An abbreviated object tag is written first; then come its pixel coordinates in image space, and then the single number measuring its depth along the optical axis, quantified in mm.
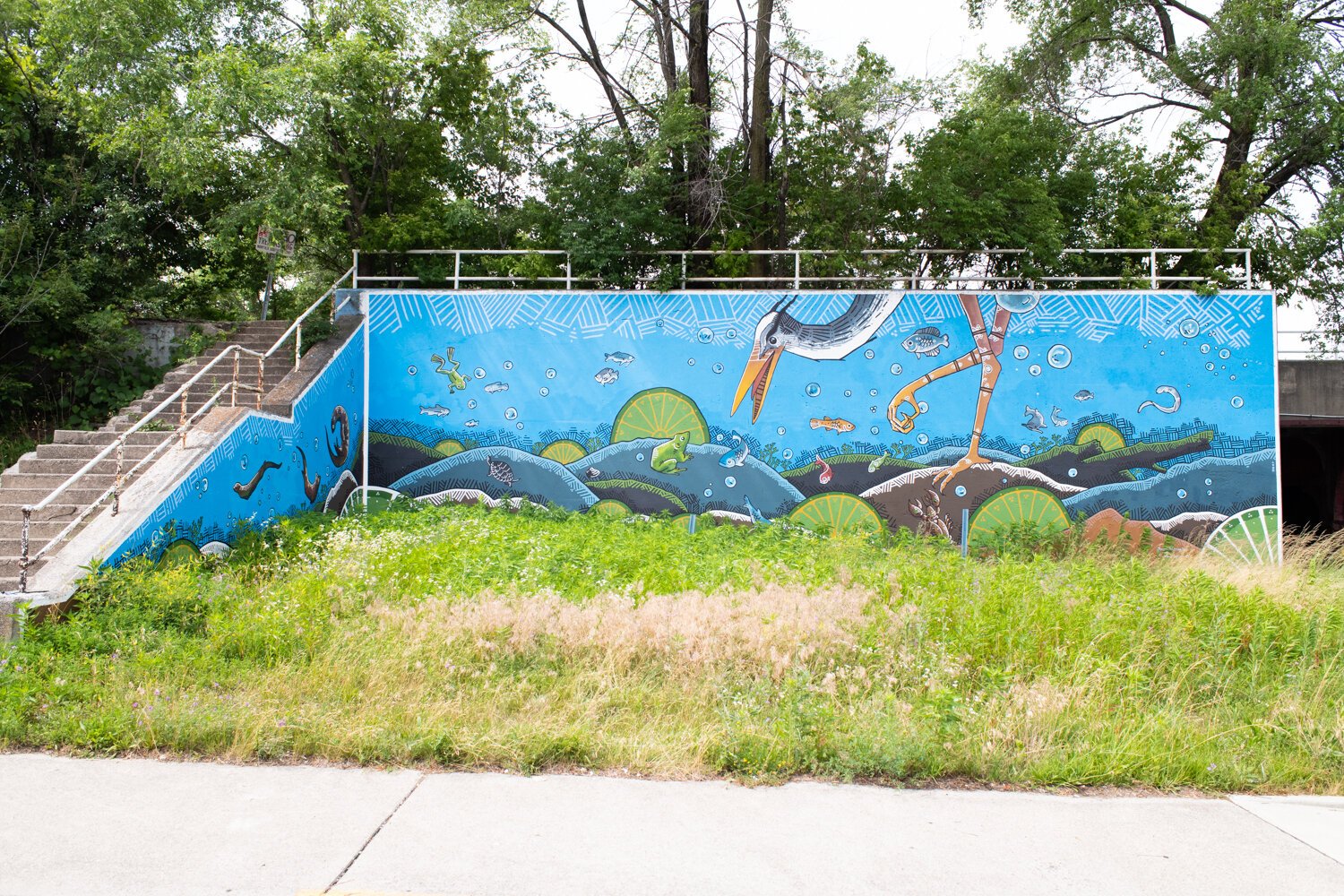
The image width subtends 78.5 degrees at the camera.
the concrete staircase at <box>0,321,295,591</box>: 8523
